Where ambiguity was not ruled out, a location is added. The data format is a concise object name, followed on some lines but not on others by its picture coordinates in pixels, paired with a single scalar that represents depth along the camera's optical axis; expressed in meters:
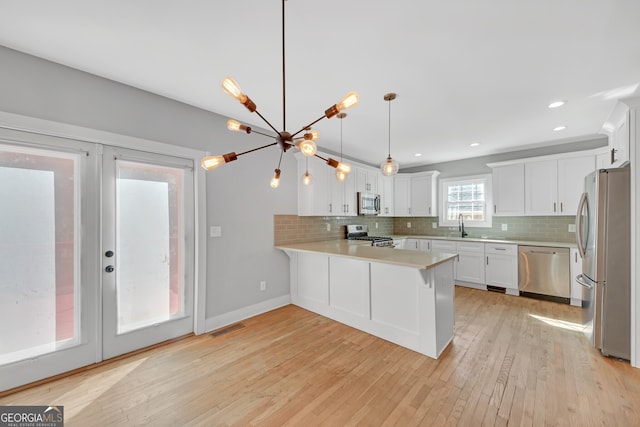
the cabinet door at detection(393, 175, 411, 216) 5.72
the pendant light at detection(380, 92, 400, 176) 2.60
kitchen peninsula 2.36
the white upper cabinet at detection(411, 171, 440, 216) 5.41
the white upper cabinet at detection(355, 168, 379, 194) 4.76
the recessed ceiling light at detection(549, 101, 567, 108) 2.66
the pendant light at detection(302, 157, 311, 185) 2.37
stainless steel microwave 4.75
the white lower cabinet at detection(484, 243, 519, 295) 4.08
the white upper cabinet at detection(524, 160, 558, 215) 4.01
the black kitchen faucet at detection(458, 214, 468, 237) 5.08
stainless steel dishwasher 3.68
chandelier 1.29
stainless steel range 4.44
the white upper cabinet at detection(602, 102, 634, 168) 2.26
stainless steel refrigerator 2.27
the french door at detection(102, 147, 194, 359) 2.29
